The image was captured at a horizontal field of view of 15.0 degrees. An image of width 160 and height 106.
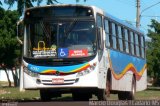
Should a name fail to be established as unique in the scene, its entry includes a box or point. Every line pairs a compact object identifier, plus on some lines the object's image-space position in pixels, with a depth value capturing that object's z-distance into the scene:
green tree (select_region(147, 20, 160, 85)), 59.97
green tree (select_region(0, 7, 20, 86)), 68.12
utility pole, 48.58
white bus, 20.81
